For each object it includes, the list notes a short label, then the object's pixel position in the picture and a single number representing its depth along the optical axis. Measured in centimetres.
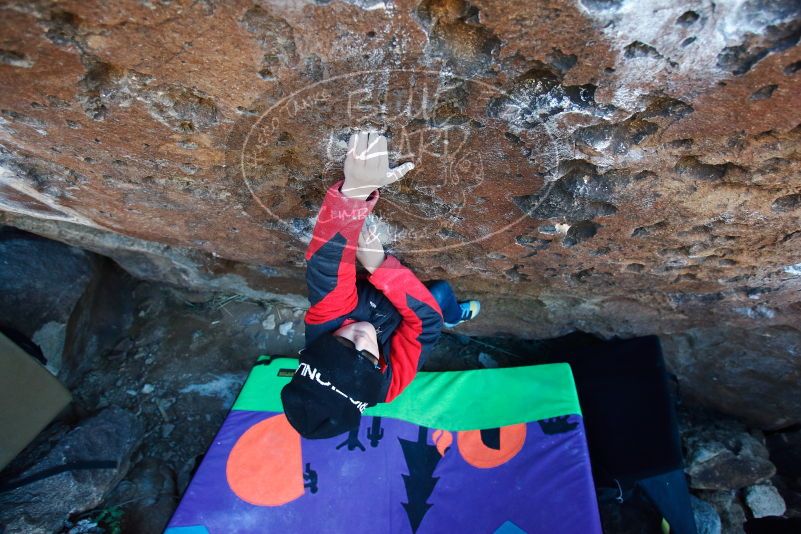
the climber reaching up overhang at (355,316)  116
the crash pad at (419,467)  176
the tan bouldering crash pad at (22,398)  169
